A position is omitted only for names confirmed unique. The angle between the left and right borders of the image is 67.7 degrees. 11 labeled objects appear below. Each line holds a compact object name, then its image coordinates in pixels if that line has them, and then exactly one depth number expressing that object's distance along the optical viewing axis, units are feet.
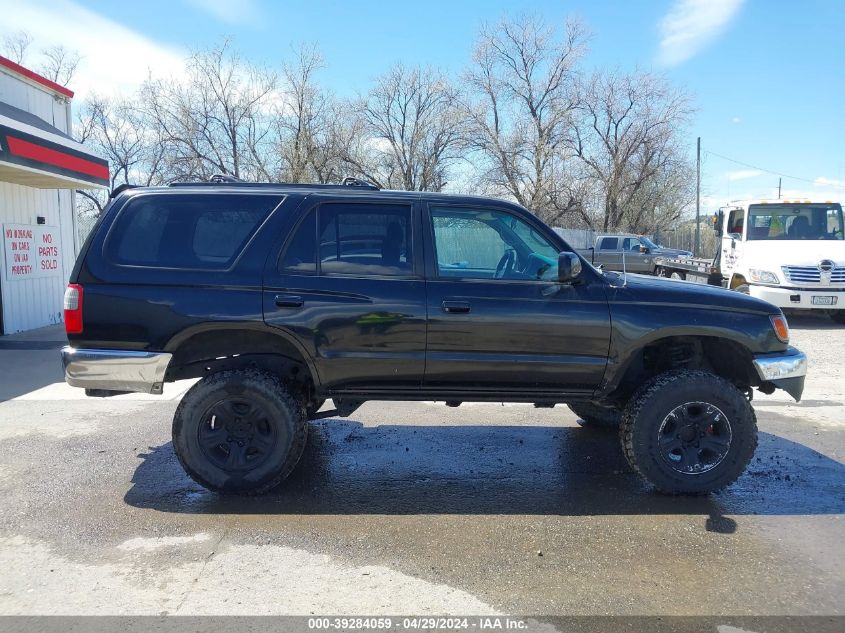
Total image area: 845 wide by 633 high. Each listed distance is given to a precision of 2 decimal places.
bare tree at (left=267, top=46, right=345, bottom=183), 98.68
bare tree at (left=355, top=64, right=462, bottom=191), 109.92
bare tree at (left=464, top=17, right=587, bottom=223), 113.70
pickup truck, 80.94
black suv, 13.78
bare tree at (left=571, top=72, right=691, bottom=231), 115.55
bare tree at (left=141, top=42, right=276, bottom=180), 97.40
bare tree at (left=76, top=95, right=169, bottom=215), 129.08
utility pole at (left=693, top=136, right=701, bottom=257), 117.19
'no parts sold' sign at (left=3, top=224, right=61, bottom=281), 37.81
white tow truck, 38.70
